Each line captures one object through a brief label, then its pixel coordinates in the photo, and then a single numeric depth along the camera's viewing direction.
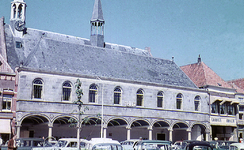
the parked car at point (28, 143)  22.81
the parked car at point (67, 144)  23.04
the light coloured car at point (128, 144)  27.77
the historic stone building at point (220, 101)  46.00
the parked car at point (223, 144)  25.64
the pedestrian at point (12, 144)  17.14
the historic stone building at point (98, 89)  35.12
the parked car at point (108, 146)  18.09
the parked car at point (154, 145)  18.77
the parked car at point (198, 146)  17.17
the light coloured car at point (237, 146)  21.70
